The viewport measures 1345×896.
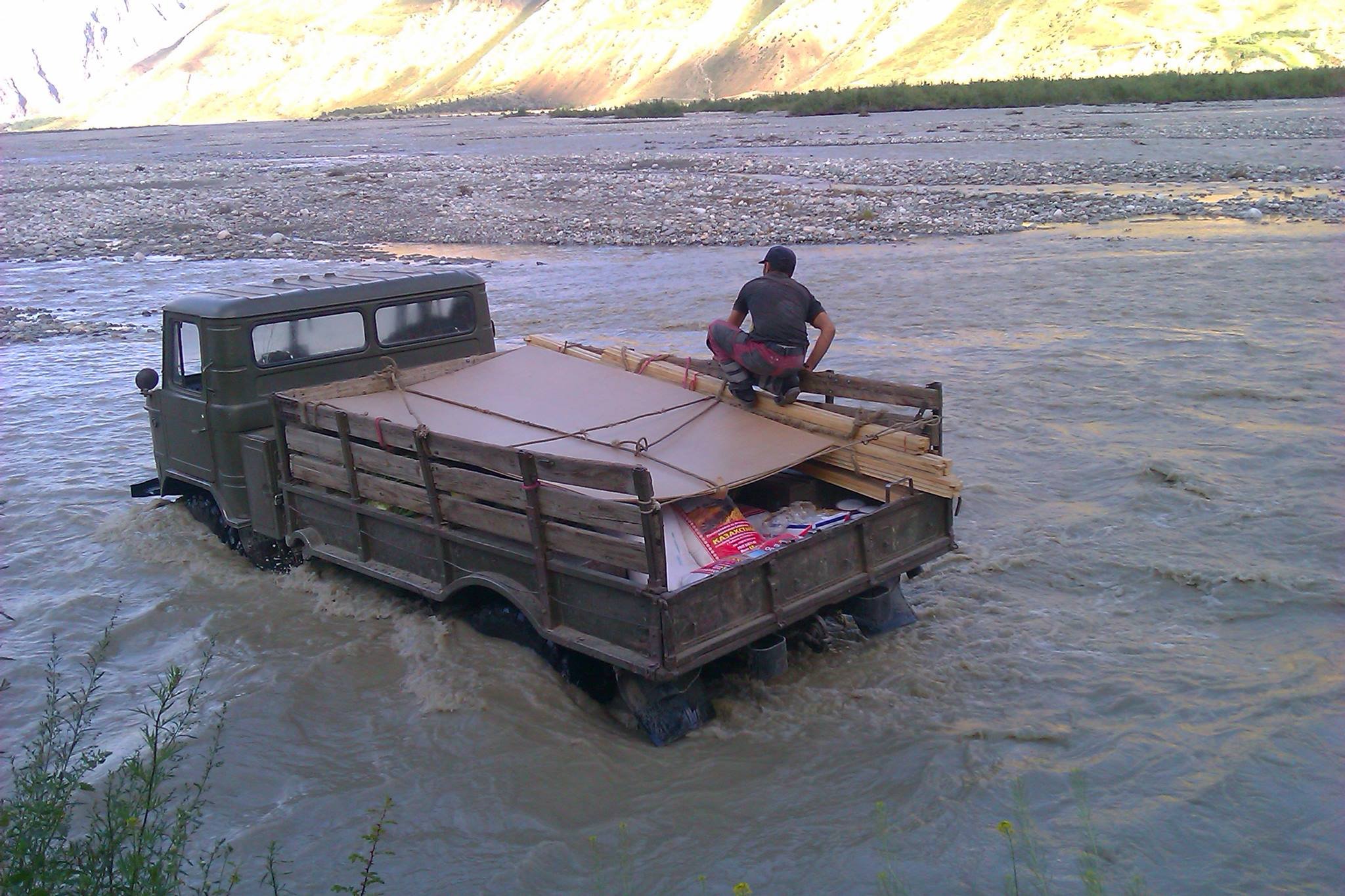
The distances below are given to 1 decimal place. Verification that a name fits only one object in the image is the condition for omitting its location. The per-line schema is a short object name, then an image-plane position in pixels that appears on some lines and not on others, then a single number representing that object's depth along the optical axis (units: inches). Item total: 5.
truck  195.6
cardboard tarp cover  233.1
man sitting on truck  261.3
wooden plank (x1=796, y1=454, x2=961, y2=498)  225.6
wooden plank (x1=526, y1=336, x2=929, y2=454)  239.1
